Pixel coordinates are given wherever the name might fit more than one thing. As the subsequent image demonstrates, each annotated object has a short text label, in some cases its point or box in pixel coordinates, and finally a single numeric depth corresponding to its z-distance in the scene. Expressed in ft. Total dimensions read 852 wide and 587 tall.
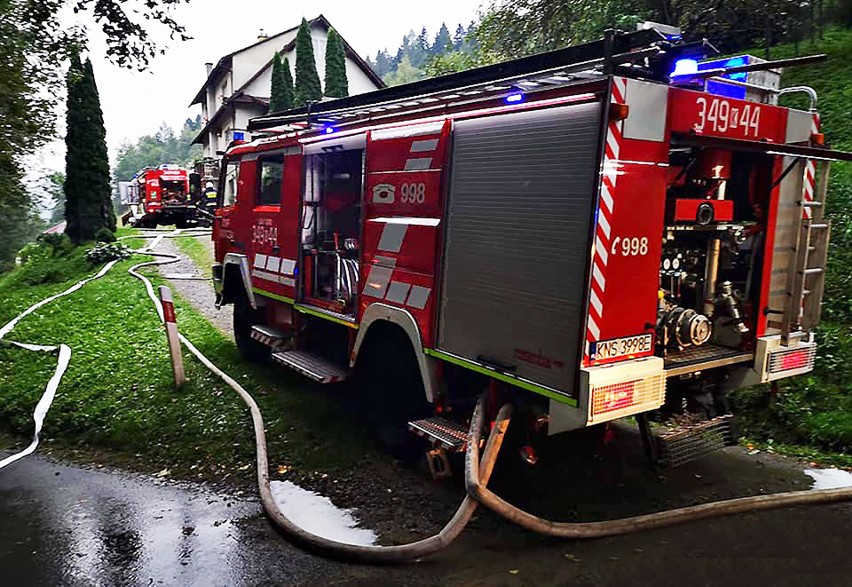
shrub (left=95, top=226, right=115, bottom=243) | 71.20
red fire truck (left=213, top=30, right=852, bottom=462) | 12.93
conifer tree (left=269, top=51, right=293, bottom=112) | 98.17
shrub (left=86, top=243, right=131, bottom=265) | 62.80
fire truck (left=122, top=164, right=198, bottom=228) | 84.28
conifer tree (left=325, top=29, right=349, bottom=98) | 105.29
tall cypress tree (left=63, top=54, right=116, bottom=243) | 73.92
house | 114.52
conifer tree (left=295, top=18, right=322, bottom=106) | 97.72
